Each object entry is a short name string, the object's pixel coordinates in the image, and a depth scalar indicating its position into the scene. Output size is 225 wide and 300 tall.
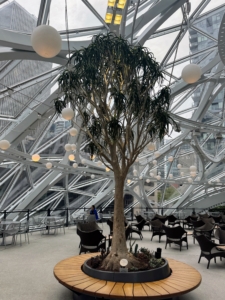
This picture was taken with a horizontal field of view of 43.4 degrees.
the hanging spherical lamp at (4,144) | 10.38
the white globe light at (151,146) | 11.48
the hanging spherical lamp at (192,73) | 6.23
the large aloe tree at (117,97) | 6.29
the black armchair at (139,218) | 17.94
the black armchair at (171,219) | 19.38
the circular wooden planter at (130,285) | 5.05
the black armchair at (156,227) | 14.07
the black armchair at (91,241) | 9.30
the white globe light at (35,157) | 12.18
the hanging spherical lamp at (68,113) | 7.78
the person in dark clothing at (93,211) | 16.03
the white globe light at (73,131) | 10.85
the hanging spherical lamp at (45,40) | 4.44
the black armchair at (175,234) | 11.52
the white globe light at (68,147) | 12.52
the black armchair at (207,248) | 8.75
